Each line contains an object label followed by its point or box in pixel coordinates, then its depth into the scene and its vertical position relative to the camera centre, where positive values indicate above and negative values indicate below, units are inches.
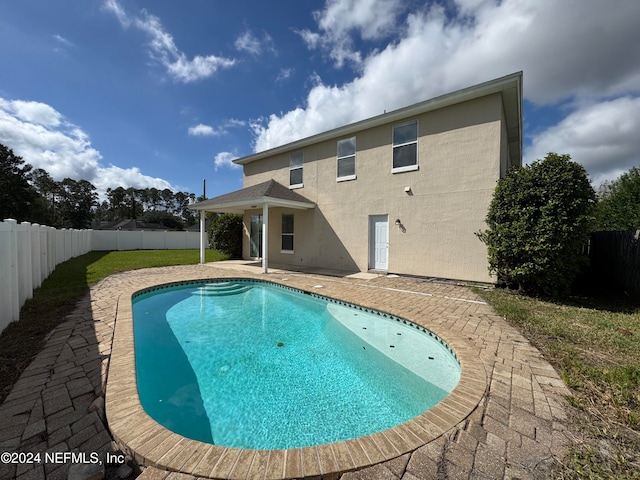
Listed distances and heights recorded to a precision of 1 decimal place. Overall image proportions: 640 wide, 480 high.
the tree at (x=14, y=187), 1047.6 +216.8
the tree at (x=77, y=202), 2028.8 +316.7
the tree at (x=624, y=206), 592.4 +88.5
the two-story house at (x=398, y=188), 350.0 +87.3
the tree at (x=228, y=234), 660.1 +15.8
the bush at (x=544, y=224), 261.7 +18.5
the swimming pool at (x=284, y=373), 118.6 -82.2
